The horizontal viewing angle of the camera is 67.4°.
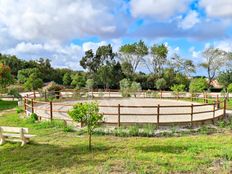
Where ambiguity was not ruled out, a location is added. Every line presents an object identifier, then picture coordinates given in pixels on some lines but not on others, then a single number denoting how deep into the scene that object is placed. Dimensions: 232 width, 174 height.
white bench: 5.37
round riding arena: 8.15
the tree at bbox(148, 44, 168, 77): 30.70
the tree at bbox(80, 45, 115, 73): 29.17
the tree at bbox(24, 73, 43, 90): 20.17
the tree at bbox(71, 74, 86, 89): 25.95
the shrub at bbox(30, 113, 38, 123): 8.16
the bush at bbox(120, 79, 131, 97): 18.73
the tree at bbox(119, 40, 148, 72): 31.02
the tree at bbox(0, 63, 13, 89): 15.12
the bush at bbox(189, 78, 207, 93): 19.22
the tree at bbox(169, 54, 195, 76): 30.45
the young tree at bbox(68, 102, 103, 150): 5.18
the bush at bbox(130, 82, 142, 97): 20.00
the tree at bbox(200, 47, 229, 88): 30.24
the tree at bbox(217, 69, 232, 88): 25.13
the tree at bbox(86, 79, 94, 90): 24.71
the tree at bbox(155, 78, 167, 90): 25.68
